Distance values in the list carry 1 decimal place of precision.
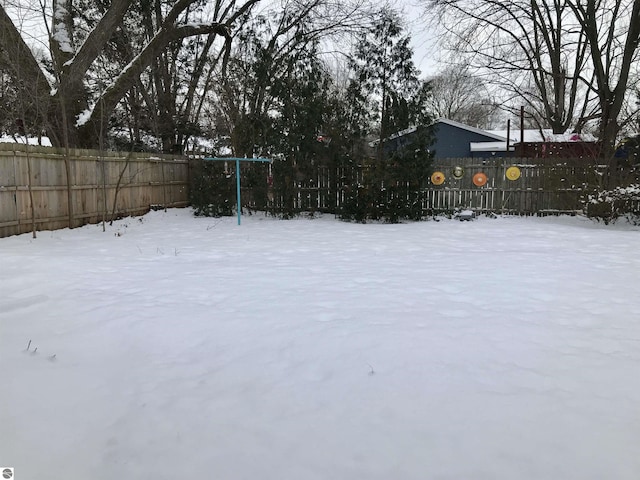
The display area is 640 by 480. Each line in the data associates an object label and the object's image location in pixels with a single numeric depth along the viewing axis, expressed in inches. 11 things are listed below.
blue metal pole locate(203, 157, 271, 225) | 426.8
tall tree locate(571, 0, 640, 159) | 497.4
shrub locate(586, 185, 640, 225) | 410.0
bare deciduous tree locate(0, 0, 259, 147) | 359.3
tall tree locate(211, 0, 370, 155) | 482.3
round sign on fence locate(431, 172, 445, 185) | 498.3
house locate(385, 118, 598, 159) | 932.0
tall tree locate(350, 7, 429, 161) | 447.5
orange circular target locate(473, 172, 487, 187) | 498.6
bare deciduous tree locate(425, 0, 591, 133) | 637.3
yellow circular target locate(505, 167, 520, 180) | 493.4
